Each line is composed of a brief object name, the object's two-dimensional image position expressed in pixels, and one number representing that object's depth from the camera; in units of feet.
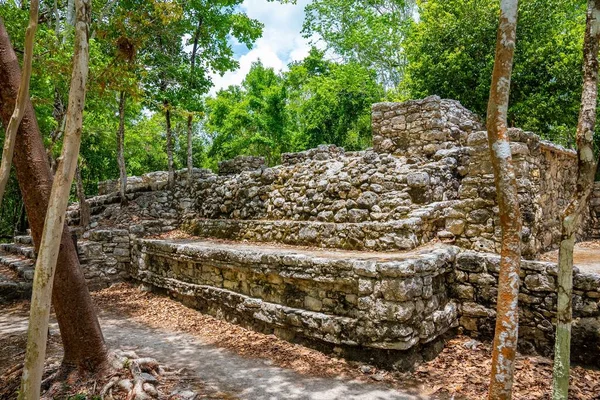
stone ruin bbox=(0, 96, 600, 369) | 14.03
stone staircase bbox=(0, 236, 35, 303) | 25.34
